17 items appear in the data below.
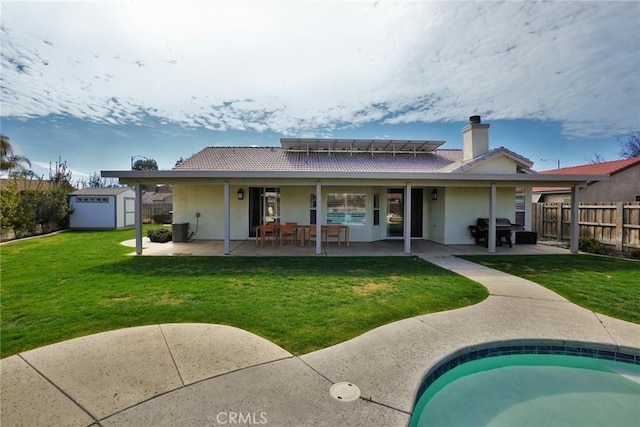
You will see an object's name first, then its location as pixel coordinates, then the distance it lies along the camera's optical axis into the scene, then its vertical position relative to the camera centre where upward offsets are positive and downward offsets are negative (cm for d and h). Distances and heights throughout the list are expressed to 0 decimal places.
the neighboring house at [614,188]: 1377 +118
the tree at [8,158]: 1580 +281
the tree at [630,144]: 2661 +636
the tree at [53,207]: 1531 +1
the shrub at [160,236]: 1212 -115
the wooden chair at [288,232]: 1099 -90
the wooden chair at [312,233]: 1088 -90
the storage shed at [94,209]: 1786 -10
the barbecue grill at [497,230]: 1071 -68
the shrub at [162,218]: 2156 -74
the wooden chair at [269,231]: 1097 -89
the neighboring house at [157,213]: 2165 -36
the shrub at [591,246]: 1016 -117
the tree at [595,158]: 3012 +561
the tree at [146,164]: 4719 +735
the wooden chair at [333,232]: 1105 -88
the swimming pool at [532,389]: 285 -196
